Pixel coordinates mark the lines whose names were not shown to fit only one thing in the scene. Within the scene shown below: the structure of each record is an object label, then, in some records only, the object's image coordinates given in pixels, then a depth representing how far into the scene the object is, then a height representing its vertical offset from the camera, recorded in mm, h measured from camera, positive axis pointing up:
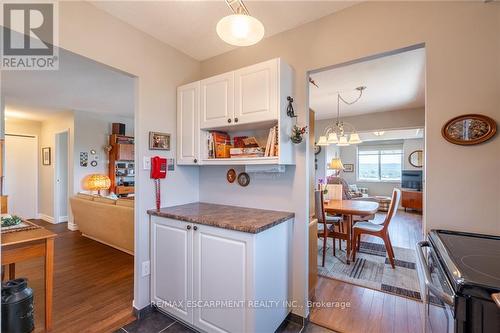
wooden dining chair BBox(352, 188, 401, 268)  2994 -827
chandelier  3831 +533
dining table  3071 -583
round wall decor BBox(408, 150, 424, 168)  7566 +282
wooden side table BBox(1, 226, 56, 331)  1633 -611
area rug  2511 -1290
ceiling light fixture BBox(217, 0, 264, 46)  1234 +753
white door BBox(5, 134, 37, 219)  5305 -192
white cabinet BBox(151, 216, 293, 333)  1509 -792
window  8180 +144
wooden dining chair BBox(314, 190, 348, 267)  2905 -790
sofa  3199 -810
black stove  756 -419
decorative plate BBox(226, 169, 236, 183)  2297 -84
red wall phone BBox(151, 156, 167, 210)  2062 -32
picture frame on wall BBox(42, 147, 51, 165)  5441 +246
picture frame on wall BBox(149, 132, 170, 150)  2082 +238
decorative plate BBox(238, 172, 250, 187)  2207 -118
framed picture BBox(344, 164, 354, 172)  8812 -4
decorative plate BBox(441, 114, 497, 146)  1306 +220
